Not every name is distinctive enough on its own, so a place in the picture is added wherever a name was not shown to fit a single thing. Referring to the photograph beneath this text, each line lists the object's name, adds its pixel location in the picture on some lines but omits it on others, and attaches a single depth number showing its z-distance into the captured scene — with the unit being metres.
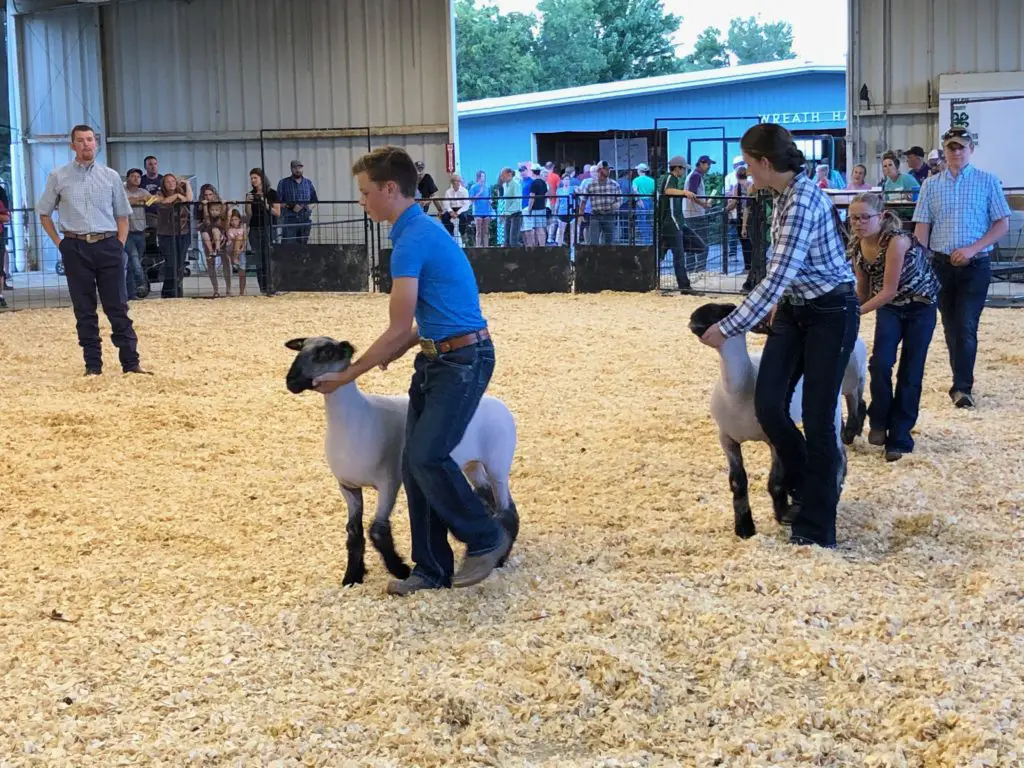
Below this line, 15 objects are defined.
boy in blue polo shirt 4.17
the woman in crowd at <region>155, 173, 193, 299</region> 16.33
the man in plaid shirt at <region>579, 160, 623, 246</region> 17.38
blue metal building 31.00
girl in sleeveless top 6.59
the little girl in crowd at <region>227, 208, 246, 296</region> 16.69
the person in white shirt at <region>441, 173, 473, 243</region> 17.70
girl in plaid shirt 4.67
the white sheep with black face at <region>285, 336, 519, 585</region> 4.39
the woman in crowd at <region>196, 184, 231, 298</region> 16.48
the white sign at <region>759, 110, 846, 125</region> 29.80
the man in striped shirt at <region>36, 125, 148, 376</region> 9.11
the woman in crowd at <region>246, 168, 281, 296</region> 16.78
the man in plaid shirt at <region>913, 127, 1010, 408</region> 7.55
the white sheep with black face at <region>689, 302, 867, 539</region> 5.12
